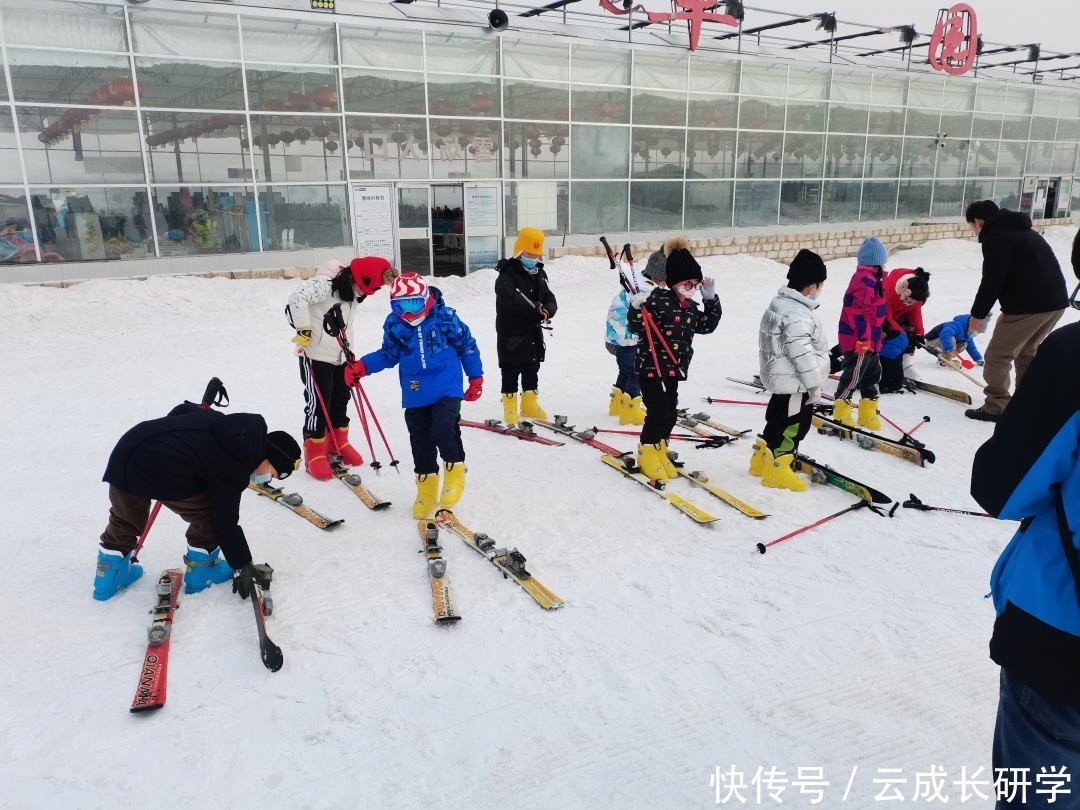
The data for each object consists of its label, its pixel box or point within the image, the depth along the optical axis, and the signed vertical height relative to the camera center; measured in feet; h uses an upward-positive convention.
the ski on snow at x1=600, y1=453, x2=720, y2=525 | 16.48 -6.36
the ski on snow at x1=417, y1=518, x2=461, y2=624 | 12.54 -6.52
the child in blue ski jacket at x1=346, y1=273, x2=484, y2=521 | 15.74 -3.04
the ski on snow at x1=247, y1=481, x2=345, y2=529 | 16.26 -6.40
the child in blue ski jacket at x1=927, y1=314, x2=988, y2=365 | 29.27 -4.28
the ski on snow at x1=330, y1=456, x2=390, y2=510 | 17.31 -6.38
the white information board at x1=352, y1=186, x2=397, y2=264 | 51.16 +1.14
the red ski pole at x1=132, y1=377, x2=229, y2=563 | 13.52 -3.27
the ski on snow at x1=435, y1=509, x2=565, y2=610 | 13.16 -6.46
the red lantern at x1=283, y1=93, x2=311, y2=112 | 47.83 +8.80
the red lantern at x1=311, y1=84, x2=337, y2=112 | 48.54 +9.21
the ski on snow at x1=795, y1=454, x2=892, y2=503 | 17.15 -6.21
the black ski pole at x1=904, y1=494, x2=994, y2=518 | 16.50 -6.41
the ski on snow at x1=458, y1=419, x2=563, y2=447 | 21.83 -6.14
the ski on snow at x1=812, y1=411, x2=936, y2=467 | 20.12 -6.17
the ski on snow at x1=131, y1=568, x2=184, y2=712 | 10.46 -6.62
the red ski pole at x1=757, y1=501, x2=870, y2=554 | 14.74 -6.49
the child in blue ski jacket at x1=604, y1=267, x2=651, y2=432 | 22.33 -4.12
